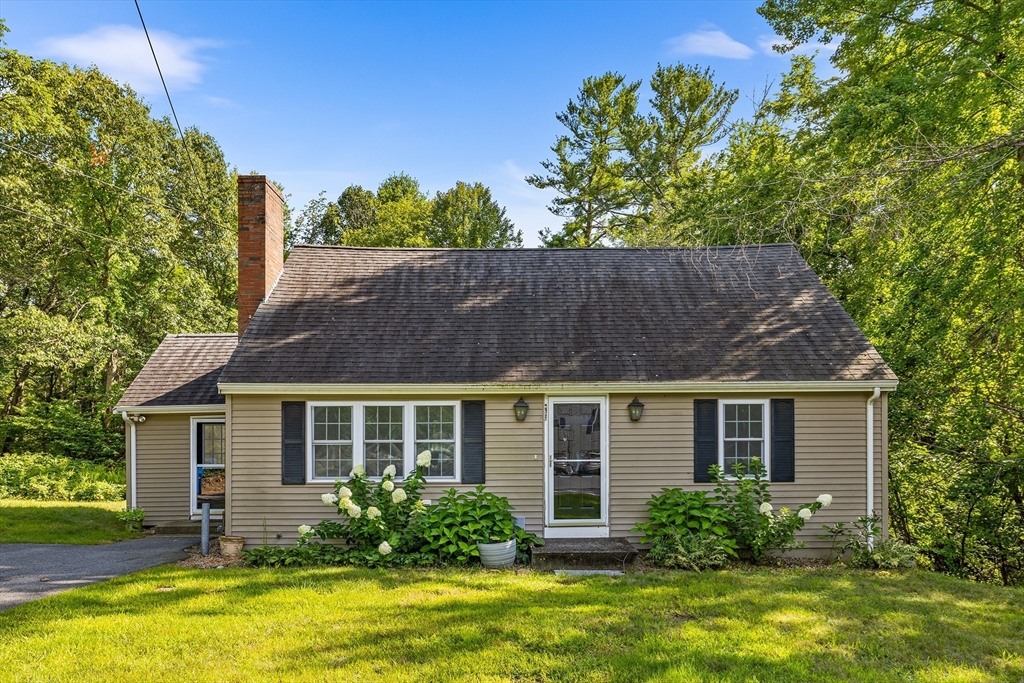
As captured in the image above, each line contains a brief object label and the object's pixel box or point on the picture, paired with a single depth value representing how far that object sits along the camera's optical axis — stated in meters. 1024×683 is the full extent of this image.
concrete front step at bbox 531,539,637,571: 8.02
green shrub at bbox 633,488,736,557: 8.22
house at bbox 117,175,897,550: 8.61
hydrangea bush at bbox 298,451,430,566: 7.95
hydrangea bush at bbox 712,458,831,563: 8.09
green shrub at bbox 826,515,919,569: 8.23
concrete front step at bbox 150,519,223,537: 10.84
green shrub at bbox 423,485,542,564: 7.97
